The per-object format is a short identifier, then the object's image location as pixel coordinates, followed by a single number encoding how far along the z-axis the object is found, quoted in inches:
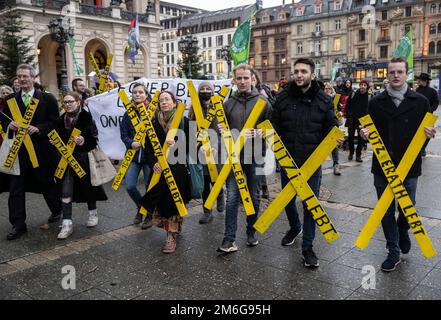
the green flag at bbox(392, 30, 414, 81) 500.4
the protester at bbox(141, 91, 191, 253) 193.2
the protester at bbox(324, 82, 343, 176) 352.5
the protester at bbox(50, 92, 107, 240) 212.6
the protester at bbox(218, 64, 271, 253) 183.3
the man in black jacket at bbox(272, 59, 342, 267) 165.8
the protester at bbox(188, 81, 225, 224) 220.1
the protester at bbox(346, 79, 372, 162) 401.0
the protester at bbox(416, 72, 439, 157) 413.8
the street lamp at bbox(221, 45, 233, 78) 1175.6
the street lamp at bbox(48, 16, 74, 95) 726.5
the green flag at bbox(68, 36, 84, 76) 770.1
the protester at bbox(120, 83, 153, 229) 226.8
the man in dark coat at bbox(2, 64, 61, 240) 211.9
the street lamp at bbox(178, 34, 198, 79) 905.5
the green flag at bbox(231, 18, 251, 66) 366.0
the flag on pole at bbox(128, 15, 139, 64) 648.7
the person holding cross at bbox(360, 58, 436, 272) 155.9
